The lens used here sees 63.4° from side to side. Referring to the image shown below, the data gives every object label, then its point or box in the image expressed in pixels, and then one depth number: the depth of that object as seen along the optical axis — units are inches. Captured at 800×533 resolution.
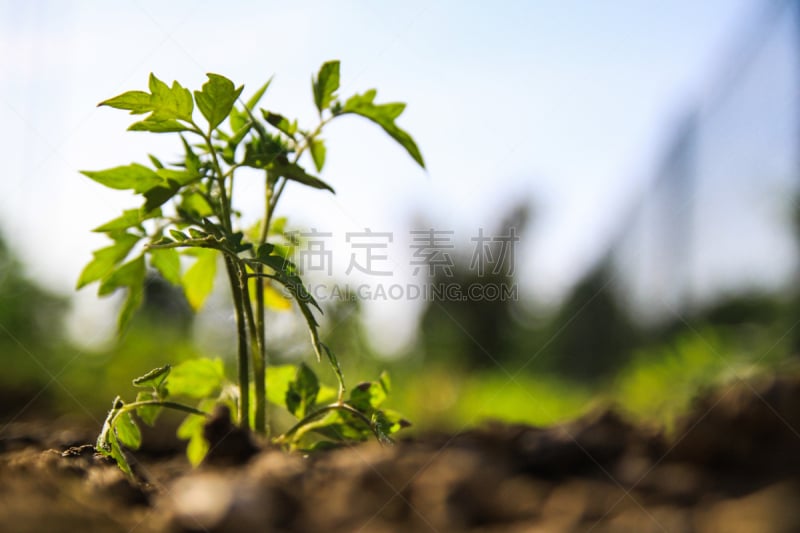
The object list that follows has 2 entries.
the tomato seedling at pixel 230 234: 40.0
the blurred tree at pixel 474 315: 290.2
